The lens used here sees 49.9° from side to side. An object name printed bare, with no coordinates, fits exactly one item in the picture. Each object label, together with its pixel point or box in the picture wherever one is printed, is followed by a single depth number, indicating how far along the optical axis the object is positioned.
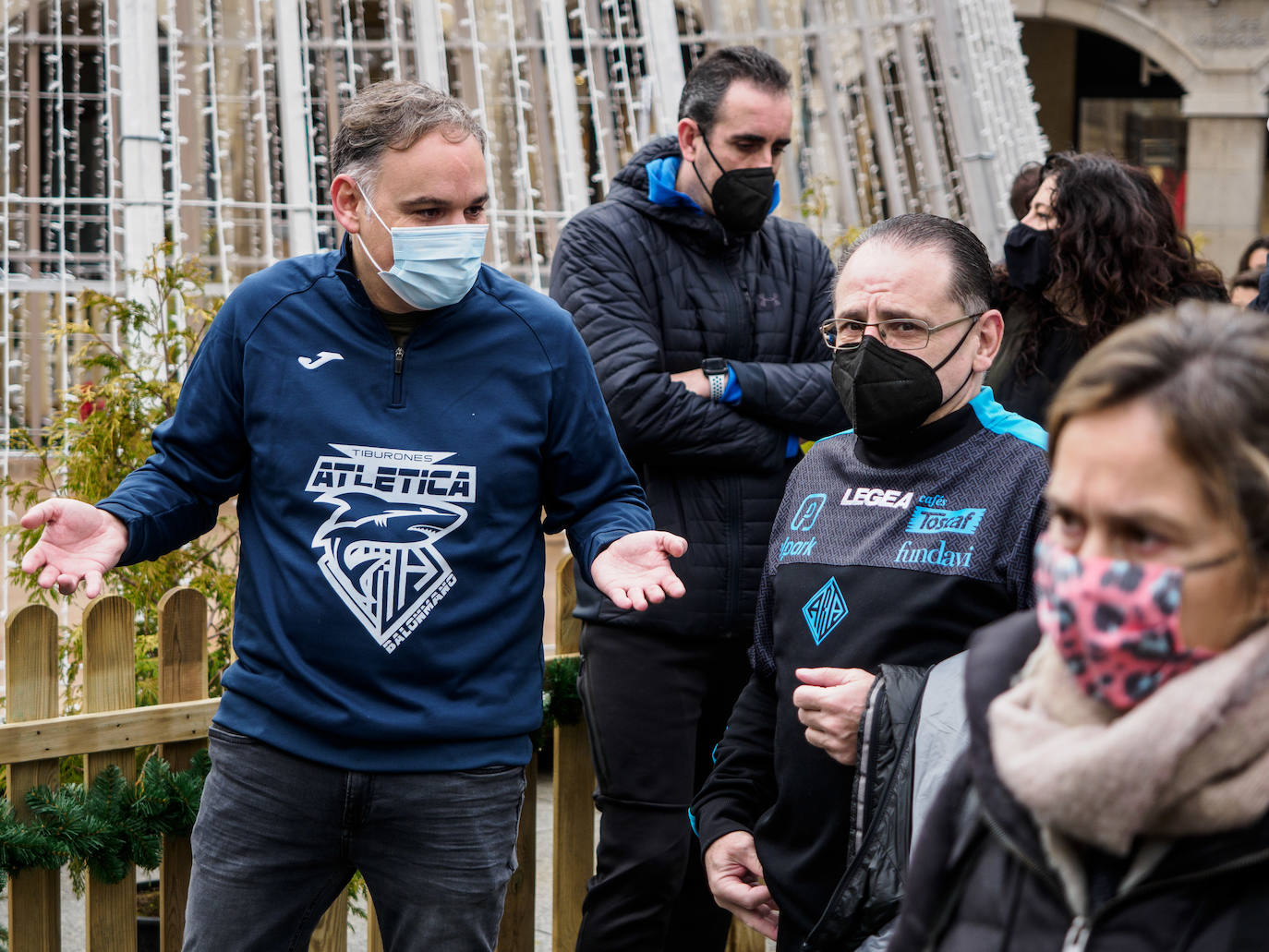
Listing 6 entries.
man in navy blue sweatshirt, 2.35
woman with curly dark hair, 3.49
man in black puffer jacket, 3.06
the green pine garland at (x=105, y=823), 2.92
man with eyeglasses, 1.95
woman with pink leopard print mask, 1.17
